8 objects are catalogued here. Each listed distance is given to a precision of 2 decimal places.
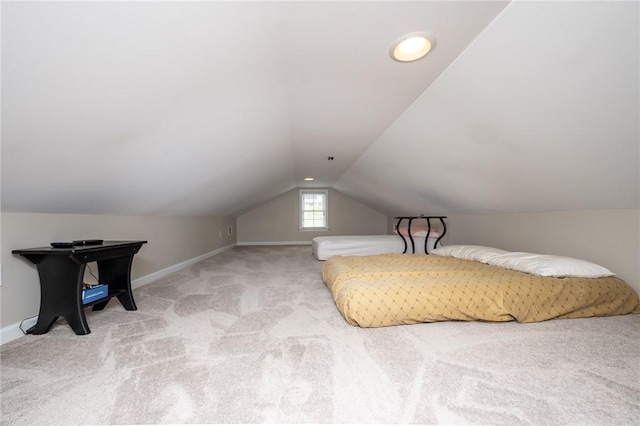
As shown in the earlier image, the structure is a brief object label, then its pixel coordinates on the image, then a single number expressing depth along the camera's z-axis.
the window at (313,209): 7.50
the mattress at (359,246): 4.45
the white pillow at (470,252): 2.73
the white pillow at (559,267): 2.07
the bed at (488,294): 1.79
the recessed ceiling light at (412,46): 1.32
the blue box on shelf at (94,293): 1.78
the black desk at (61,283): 1.66
